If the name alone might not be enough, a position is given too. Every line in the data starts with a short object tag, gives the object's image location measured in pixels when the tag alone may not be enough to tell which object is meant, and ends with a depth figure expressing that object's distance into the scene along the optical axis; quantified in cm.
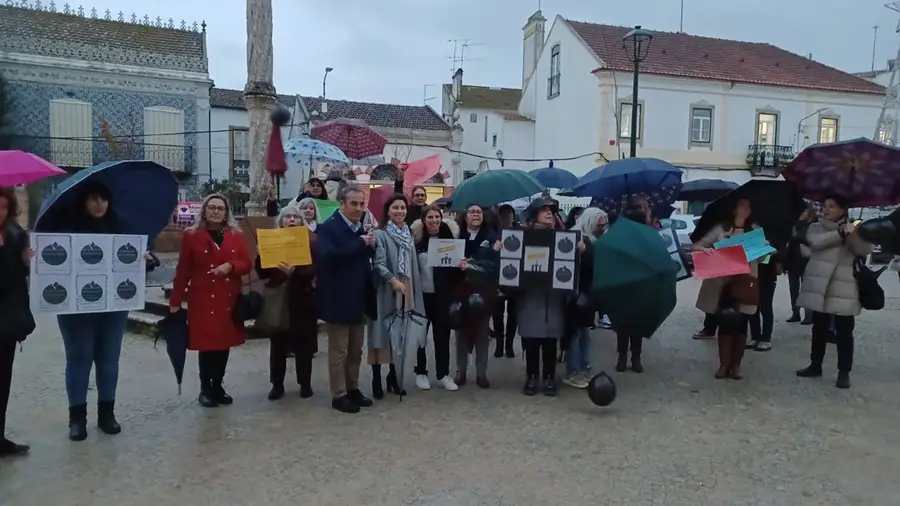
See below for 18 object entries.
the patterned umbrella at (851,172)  629
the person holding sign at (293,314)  568
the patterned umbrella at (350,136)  1171
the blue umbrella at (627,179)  751
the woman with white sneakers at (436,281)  604
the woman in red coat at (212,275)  530
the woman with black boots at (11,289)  434
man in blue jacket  534
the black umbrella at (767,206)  671
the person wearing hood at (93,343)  478
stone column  998
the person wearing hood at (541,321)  592
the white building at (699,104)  2672
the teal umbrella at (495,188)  646
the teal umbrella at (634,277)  541
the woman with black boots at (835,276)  630
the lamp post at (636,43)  1315
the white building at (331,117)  2906
